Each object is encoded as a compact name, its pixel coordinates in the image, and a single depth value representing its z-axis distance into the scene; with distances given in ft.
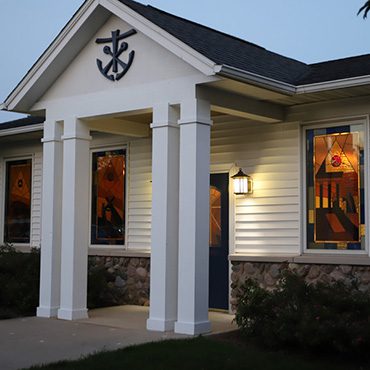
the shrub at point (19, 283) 41.47
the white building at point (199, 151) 34.12
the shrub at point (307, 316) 27.81
